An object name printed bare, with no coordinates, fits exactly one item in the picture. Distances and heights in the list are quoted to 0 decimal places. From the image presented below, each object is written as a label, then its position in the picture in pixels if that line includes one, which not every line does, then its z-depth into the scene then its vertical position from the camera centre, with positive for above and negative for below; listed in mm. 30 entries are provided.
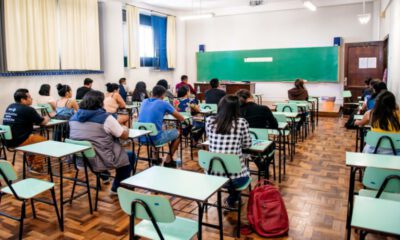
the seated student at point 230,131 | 2834 -412
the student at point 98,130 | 3260 -439
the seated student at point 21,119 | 4125 -421
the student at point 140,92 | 7789 -167
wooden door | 8781 +524
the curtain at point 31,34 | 6680 +1105
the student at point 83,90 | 6578 -88
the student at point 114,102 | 5672 -290
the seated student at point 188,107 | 5633 -383
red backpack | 2734 -1087
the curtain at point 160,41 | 10961 +1458
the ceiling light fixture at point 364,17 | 7797 +1547
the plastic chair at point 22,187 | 2510 -850
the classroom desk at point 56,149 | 2852 -575
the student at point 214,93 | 6152 -167
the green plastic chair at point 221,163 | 2617 -638
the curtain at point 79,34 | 7891 +1275
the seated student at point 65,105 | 5199 -314
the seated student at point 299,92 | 6727 -178
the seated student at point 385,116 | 3209 -338
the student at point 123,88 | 8023 -71
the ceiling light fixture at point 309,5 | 7983 +1924
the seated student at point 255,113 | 3891 -349
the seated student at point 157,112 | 4246 -350
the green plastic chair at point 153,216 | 1759 -721
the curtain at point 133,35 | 9750 +1480
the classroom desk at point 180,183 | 1957 -632
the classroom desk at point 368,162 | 2461 -608
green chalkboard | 10078 +603
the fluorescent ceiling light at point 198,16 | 9335 +1950
